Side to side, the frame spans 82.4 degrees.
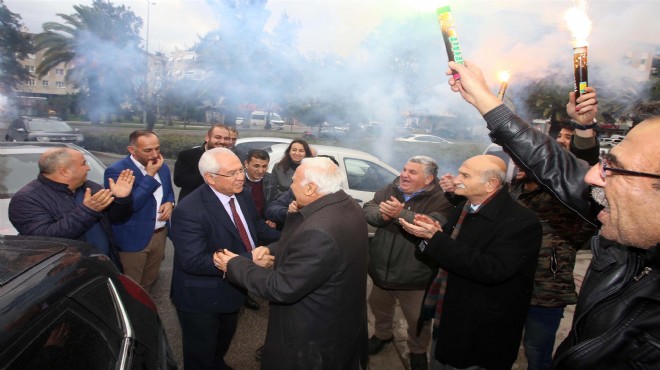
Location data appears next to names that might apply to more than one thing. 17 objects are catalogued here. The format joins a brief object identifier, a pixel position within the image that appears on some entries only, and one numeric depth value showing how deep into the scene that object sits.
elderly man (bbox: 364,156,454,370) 3.31
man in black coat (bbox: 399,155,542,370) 2.31
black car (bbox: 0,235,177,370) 1.32
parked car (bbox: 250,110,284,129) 21.43
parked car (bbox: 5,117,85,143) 14.91
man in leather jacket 1.05
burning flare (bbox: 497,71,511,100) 2.04
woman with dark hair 4.84
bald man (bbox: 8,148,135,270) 2.76
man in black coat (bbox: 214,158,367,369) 1.99
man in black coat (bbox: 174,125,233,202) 4.47
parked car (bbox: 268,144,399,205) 6.32
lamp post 13.55
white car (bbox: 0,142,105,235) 4.54
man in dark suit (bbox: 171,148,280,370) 2.55
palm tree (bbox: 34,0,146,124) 12.83
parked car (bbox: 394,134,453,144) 13.16
